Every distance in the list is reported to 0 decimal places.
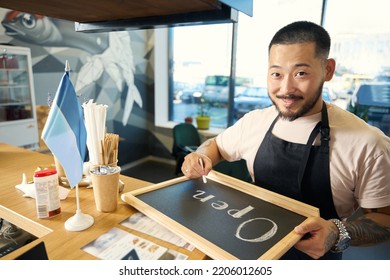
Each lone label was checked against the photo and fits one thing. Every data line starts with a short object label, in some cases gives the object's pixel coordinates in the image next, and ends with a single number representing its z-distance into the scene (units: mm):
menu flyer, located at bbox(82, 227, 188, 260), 781
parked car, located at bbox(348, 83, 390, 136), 3602
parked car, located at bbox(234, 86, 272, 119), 4406
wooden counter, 801
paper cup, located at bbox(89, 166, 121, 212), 994
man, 1112
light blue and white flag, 888
